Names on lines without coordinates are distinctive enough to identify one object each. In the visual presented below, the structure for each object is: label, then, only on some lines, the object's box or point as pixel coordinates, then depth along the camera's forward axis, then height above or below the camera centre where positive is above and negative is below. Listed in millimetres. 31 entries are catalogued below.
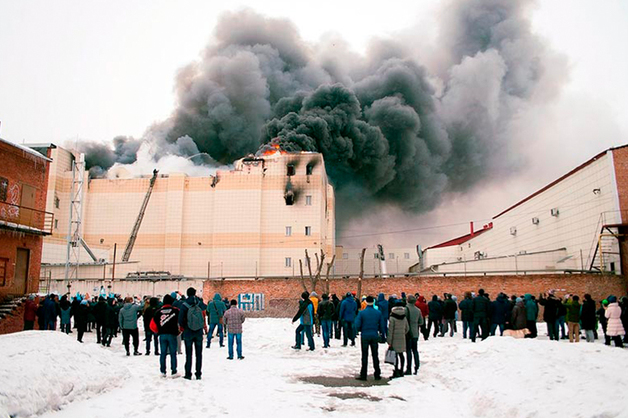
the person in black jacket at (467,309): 17016 -700
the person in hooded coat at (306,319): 15195 -857
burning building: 47469 +7064
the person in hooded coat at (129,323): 14602 -852
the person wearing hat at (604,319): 15281 -1090
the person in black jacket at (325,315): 16438 -802
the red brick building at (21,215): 22125 +3648
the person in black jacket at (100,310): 16672 -550
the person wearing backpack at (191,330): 10352 -765
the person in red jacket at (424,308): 18000 -743
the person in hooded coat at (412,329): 11453 -918
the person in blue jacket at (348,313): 16031 -728
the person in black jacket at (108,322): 16688 -935
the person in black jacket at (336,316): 18141 -914
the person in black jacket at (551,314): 17266 -913
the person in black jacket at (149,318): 13580 -707
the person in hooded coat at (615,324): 14555 -1084
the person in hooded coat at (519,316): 16375 -917
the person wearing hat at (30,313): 18141 -645
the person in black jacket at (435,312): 18828 -857
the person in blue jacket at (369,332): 11031 -915
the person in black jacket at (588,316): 15961 -936
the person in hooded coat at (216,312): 17781 -717
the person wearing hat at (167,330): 10656 -782
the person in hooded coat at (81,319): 17109 -836
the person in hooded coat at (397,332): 11078 -929
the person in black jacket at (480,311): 16250 -729
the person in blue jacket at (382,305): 16219 -491
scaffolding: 42772 +7072
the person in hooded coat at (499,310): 16797 -731
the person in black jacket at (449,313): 18875 -912
